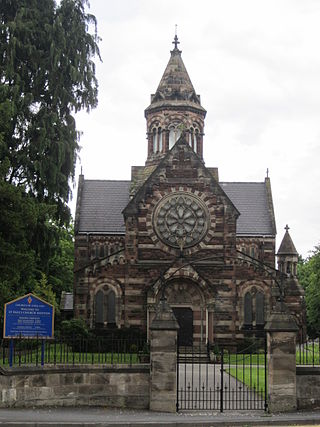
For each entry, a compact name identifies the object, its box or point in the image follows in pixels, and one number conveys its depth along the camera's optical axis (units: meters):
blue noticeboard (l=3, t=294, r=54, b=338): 18.62
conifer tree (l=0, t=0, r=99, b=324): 33.75
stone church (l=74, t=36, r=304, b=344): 38.88
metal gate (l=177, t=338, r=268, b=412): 18.94
